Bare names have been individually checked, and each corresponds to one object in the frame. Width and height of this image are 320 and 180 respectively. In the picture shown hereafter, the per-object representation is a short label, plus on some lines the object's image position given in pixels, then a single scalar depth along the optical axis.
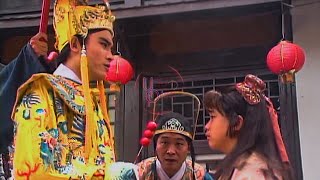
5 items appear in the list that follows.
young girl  2.59
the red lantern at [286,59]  5.69
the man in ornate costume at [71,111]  2.52
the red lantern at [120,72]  6.14
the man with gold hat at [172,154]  4.50
